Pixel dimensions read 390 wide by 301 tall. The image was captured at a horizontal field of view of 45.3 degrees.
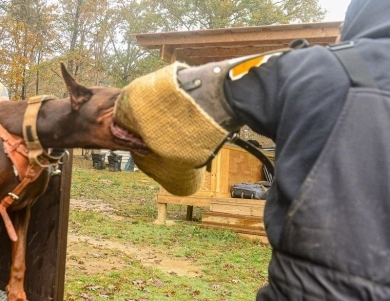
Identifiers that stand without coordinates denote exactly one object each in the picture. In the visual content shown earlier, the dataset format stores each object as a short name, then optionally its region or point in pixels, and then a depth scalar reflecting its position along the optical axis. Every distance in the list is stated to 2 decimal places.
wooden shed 8.05
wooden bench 9.16
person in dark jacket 1.01
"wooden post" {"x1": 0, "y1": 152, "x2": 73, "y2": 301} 2.68
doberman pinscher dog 1.68
